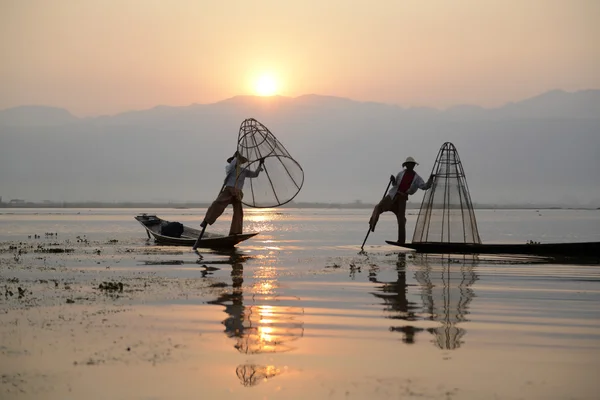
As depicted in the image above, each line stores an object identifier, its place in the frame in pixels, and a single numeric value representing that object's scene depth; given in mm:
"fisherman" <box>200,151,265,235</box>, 26984
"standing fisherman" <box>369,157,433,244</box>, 26594
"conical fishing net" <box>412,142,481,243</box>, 26891
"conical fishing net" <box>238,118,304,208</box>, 28047
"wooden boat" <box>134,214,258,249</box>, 27953
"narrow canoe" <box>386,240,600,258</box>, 23625
